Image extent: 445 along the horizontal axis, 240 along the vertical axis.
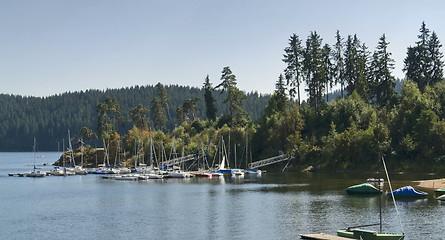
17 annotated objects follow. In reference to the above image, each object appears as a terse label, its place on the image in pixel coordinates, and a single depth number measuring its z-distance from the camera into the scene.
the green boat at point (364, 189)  87.25
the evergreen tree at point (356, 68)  152.50
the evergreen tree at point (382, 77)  147.50
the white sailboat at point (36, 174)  152.50
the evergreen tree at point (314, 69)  154.50
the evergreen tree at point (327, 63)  159.12
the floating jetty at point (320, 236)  51.61
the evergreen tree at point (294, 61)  159.50
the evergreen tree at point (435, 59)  147.62
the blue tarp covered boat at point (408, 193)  80.56
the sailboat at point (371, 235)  50.44
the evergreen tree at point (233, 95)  171.52
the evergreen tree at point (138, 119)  198.38
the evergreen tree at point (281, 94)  161.62
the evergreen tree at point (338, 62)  159.00
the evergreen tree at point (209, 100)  188.38
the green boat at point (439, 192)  82.62
